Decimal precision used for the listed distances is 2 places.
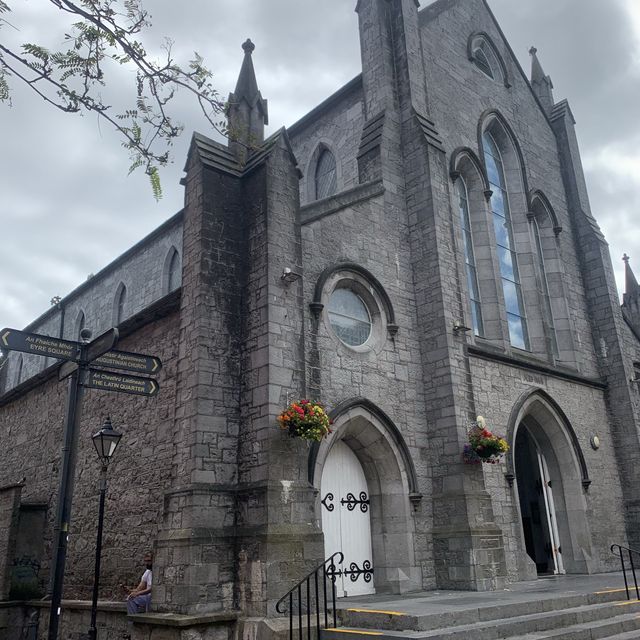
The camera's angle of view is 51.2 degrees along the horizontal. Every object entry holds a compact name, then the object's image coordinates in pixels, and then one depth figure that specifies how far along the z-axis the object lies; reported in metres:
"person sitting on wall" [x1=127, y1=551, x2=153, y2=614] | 9.58
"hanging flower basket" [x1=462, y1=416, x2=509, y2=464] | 12.09
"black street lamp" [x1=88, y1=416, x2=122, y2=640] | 9.20
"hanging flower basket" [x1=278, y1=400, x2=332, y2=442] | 9.62
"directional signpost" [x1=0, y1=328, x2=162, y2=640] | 6.67
